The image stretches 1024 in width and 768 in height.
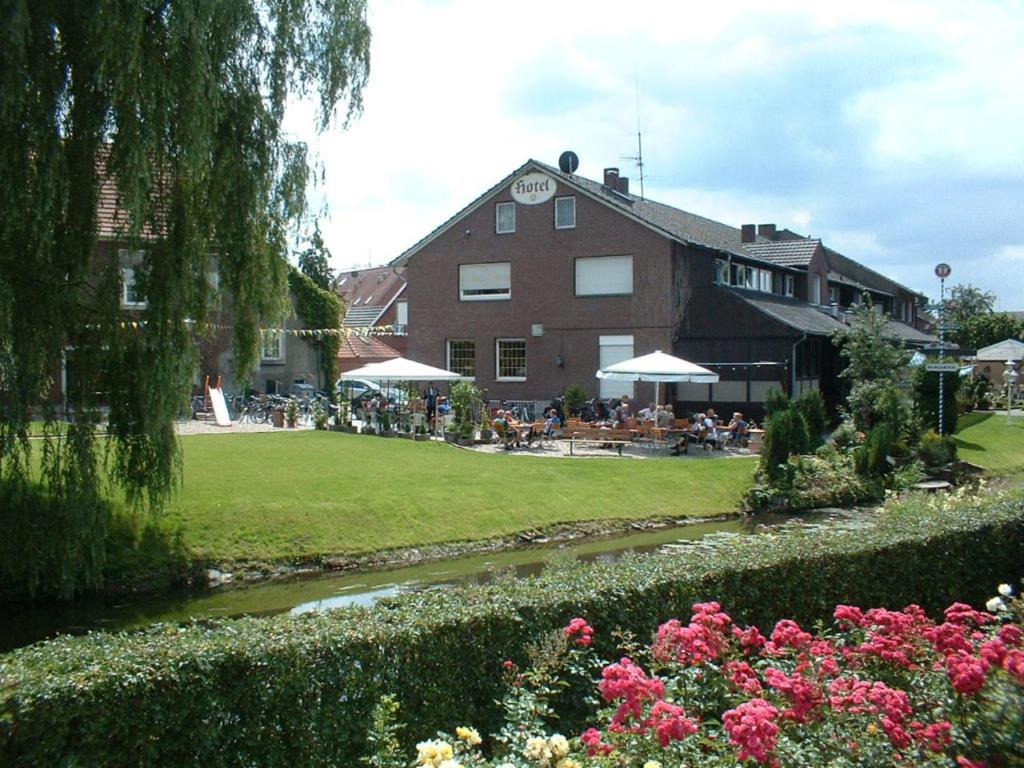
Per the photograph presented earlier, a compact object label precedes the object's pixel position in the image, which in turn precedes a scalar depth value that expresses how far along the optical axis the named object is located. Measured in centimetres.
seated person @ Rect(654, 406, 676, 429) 2741
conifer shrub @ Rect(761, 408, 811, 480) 2208
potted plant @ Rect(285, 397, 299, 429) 3020
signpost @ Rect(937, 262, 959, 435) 2629
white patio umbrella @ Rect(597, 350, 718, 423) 2673
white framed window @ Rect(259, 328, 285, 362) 1401
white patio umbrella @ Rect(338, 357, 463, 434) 2769
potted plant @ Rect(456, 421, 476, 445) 2698
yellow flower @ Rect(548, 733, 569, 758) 441
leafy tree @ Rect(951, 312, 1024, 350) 7499
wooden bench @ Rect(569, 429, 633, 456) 2638
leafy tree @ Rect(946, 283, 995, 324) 10231
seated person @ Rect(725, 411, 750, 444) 2747
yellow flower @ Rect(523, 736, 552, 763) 439
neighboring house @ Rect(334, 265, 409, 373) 4819
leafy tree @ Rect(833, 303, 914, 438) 2567
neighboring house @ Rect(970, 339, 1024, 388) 5599
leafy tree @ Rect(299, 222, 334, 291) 5806
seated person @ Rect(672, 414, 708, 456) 2622
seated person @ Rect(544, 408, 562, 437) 2734
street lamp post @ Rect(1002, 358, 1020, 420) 3928
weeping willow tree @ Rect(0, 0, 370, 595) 1066
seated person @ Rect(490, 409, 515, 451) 2611
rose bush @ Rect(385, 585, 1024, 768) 407
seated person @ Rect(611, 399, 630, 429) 2742
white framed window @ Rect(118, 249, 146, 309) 1188
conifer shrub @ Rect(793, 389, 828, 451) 2739
